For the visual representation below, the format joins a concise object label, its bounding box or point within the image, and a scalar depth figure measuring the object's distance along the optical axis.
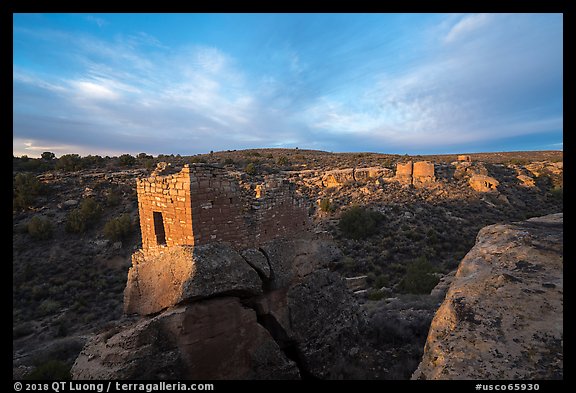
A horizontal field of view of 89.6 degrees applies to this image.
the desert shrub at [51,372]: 7.22
